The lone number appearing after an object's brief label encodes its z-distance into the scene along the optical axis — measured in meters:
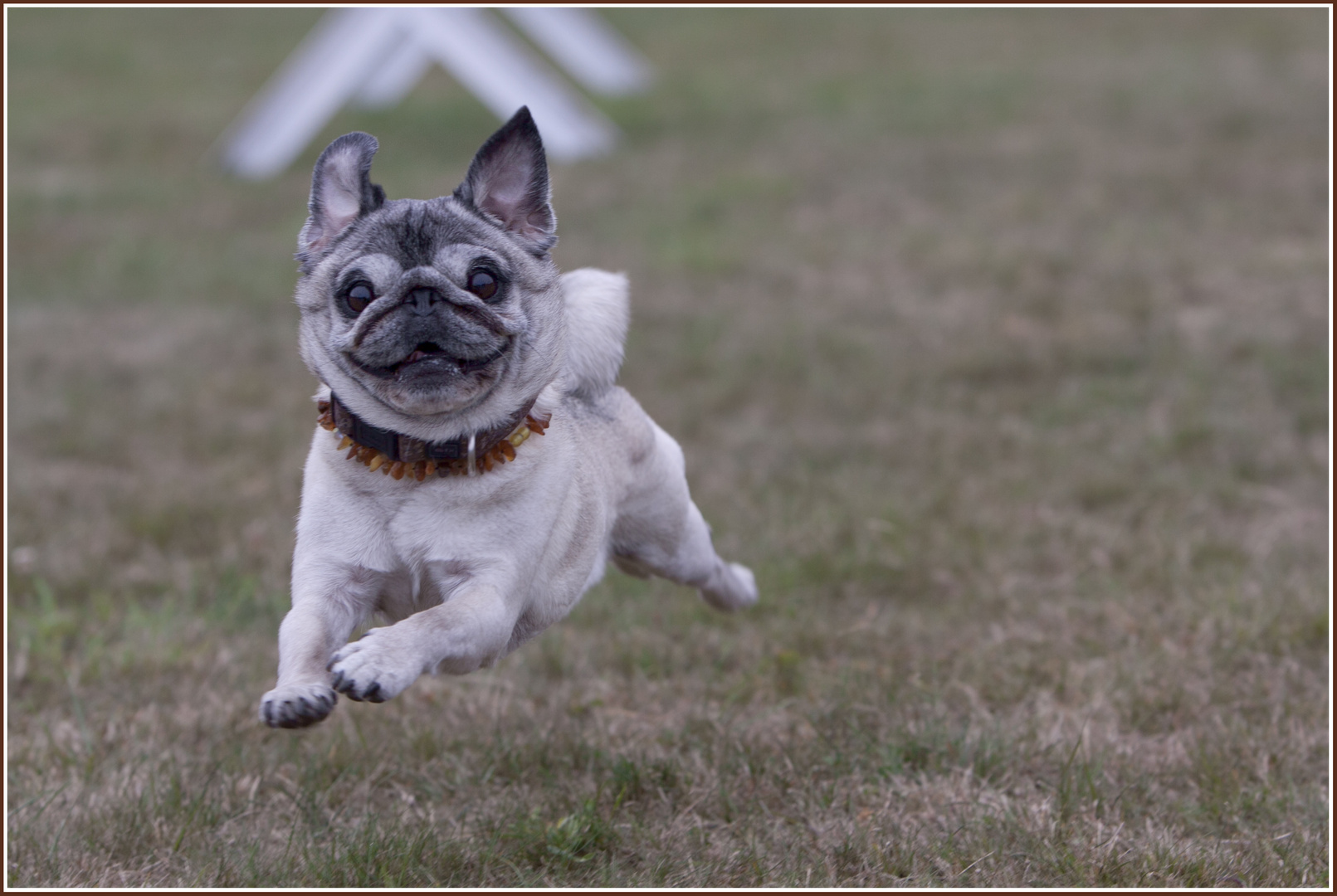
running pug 5.70
